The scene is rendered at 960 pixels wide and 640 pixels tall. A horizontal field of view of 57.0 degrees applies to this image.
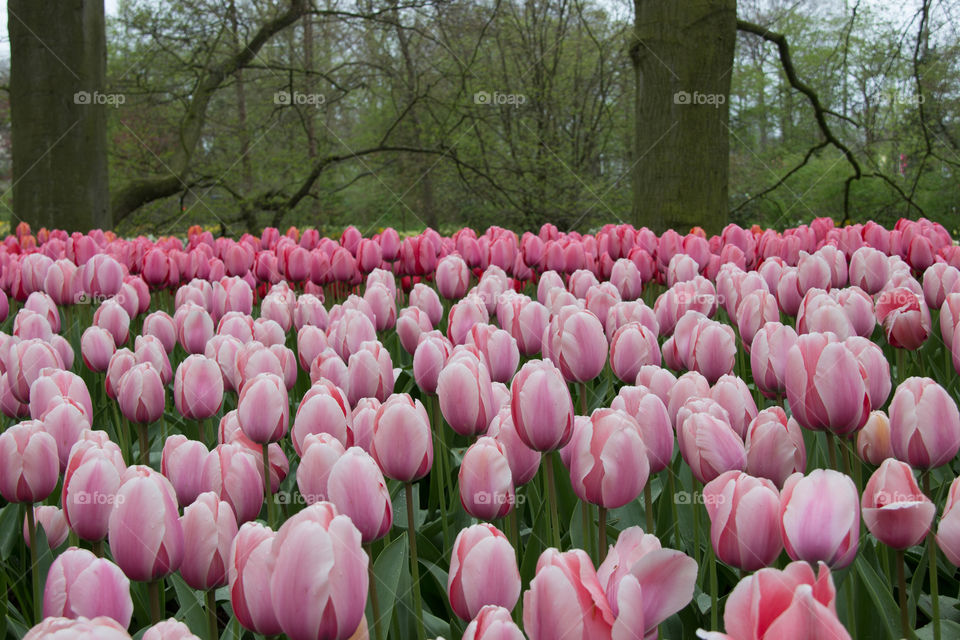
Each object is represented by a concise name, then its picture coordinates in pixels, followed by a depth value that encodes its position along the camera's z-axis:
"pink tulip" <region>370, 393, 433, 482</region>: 1.21
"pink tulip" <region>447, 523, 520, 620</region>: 0.92
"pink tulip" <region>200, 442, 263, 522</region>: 1.20
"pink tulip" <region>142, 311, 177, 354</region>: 2.20
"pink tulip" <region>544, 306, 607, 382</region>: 1.56
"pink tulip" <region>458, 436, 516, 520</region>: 1.14
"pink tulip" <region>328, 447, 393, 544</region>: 1.05
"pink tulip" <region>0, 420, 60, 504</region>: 1.29
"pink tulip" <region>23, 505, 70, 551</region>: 1.46
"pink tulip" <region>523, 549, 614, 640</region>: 0.75
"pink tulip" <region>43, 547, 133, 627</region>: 0.90
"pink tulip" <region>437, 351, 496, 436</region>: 1.39
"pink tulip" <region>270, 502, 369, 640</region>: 0.81
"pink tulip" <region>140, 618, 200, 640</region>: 0.75
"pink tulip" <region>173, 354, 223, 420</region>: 1.62
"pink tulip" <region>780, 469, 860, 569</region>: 0.92
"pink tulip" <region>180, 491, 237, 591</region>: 1.06
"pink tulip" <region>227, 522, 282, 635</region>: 0.87
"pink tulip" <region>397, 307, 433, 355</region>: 2.07
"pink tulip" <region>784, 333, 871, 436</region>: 1.22
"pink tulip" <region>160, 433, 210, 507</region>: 1.29
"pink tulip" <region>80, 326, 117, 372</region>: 2.06
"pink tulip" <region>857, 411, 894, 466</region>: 1.37
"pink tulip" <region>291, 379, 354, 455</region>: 1.31
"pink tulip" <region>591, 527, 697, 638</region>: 0.87
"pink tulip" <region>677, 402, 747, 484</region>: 1.18
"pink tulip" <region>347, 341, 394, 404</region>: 1.64
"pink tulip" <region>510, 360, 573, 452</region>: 1.20
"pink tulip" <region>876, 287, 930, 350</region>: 1.85
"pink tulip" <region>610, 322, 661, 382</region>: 1.72
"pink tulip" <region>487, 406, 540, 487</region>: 1.29
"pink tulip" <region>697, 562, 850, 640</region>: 0.65
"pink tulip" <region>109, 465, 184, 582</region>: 1.02
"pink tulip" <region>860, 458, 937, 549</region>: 1.03
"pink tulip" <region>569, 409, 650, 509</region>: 1.11
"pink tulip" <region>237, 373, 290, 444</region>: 1.35
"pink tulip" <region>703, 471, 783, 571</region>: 0.98
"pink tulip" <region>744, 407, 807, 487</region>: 1.20
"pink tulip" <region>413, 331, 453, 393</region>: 1.71
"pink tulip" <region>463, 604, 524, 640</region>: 0.74
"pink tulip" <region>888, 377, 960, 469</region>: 1.20
